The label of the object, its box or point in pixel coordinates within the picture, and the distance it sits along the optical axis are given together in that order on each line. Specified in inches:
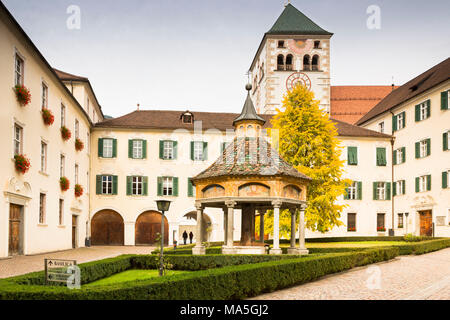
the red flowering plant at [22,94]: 872.9
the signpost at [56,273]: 435.8
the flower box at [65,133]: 1195.9
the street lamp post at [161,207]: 653.6
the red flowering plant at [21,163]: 867.4
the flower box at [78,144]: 1356.7
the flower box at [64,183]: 1195.6
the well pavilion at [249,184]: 784.3
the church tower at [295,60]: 2262.6
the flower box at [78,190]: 1353.3
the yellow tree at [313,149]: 1205.7
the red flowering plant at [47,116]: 1033.5
